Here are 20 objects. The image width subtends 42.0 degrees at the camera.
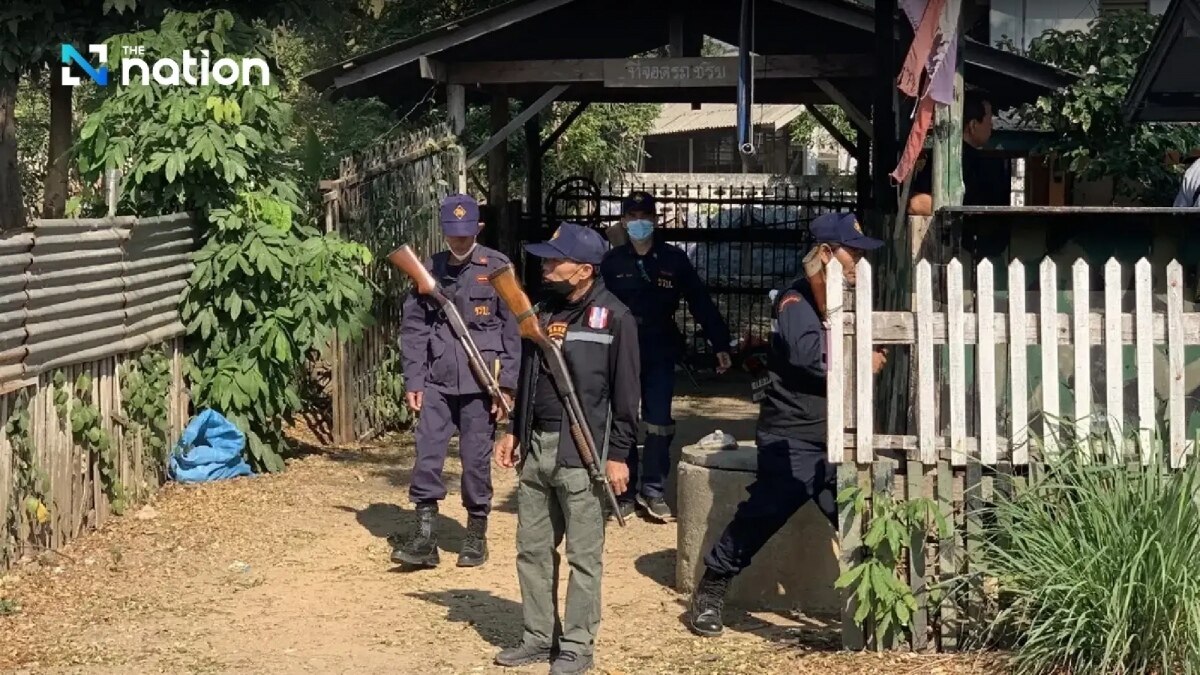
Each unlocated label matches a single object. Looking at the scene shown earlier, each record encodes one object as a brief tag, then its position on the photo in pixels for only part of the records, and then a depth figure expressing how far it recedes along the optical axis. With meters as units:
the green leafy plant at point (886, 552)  5.87
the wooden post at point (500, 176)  15.41
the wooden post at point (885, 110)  10.60
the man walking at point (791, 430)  6.46
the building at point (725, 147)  44.47
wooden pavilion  11.92
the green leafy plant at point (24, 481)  7.32
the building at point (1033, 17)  20.97
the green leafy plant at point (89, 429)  7.99
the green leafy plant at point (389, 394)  11.82
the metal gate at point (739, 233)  16.77
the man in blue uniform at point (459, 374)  8.02
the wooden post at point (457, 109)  13.01
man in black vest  6.05
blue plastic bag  9.48
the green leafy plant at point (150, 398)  8.87
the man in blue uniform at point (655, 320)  8.98
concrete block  7.00
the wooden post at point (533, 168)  18.19
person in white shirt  8.87
